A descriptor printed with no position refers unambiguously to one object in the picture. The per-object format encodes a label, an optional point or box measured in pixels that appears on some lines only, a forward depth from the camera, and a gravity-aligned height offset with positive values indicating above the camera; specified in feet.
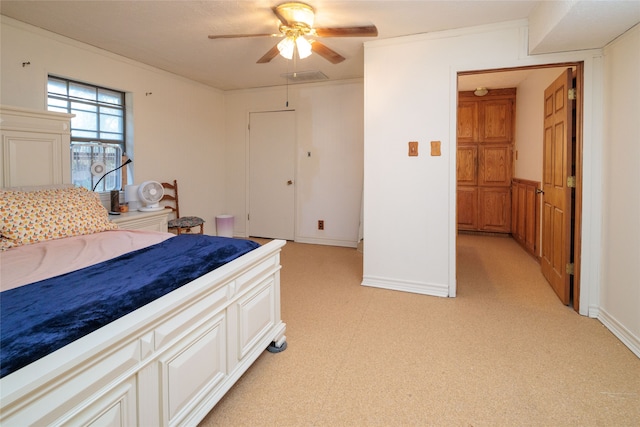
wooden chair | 14.03 -0.92
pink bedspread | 4.97 -0.98
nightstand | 10.94 -0.80
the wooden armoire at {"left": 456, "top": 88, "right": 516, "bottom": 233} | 18.56 +1.90
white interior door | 17.83 +1.06
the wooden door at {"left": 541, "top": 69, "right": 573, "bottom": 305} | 9.61 +0.23
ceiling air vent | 15.12 +5.13
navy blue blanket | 3.18 -1.14
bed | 3.07 -1.36
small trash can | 17.89 -1.48
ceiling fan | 8.36 +3.90
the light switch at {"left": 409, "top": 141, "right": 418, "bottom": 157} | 10.71 +1.38
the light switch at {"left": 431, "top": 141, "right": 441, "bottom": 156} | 10.46 +1.35
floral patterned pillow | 6.81 -0.43
